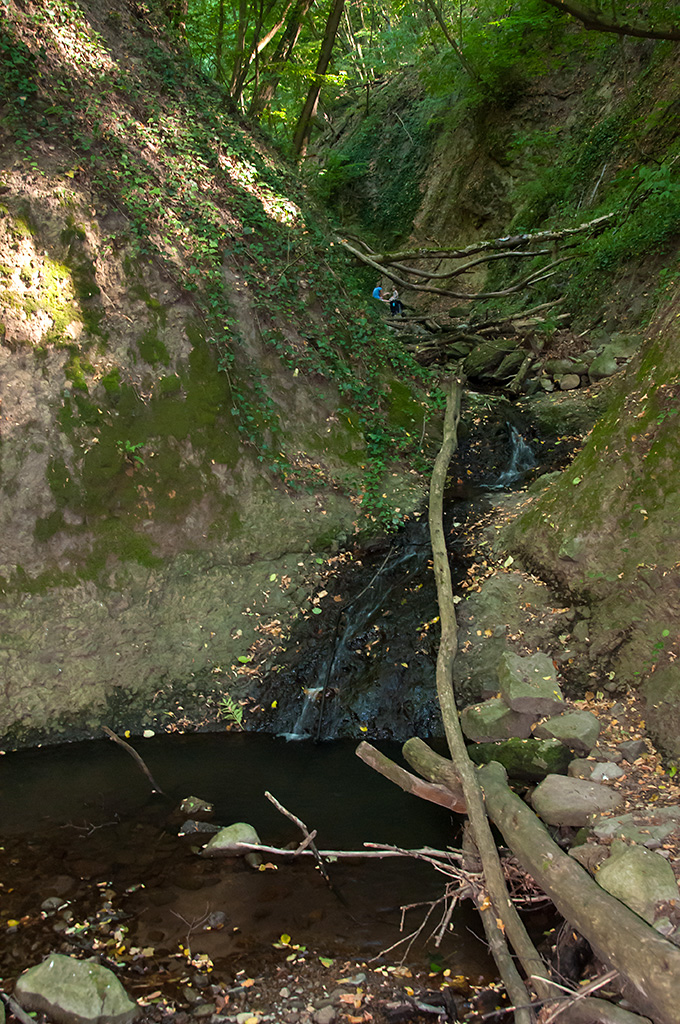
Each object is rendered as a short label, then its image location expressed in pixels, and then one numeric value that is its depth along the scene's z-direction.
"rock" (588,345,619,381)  11.50
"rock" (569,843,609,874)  4.04
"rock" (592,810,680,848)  4.05
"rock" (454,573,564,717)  6.63
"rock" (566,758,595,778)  4.95
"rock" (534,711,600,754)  5.24
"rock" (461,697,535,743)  5.62
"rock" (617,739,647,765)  5.03
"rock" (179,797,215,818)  5.54
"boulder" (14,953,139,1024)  3.36
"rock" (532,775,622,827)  4.54
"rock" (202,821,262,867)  4.94
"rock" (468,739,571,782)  5.09
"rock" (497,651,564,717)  5.66
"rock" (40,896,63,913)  4.34
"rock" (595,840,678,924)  3.52
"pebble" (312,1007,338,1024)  3.45
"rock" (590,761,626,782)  4.84
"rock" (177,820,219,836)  5.27
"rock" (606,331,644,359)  11.63
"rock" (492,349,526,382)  12.77
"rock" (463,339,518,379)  12.93
